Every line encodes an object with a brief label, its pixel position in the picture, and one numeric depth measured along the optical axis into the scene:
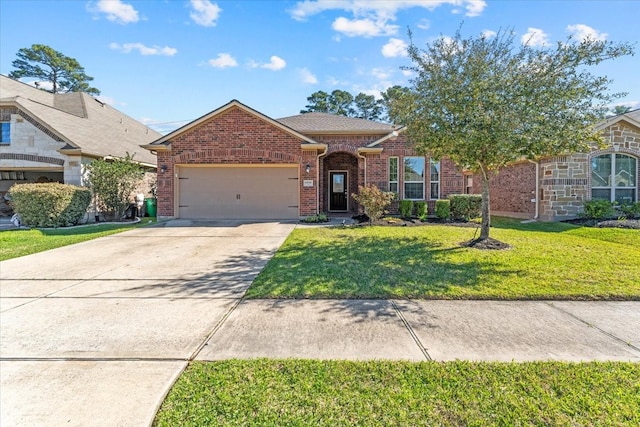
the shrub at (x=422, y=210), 13.13
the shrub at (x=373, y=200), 10.81
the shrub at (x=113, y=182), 13.30
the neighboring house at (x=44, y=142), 13.50
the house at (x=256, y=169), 13.08
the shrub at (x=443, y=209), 12.63
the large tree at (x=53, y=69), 35.75
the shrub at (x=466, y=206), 12.53
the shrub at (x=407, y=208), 13.28
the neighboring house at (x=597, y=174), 12.16
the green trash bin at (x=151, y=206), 15.71
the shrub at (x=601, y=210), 11.35
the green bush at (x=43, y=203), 11.59
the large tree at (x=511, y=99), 6.83
